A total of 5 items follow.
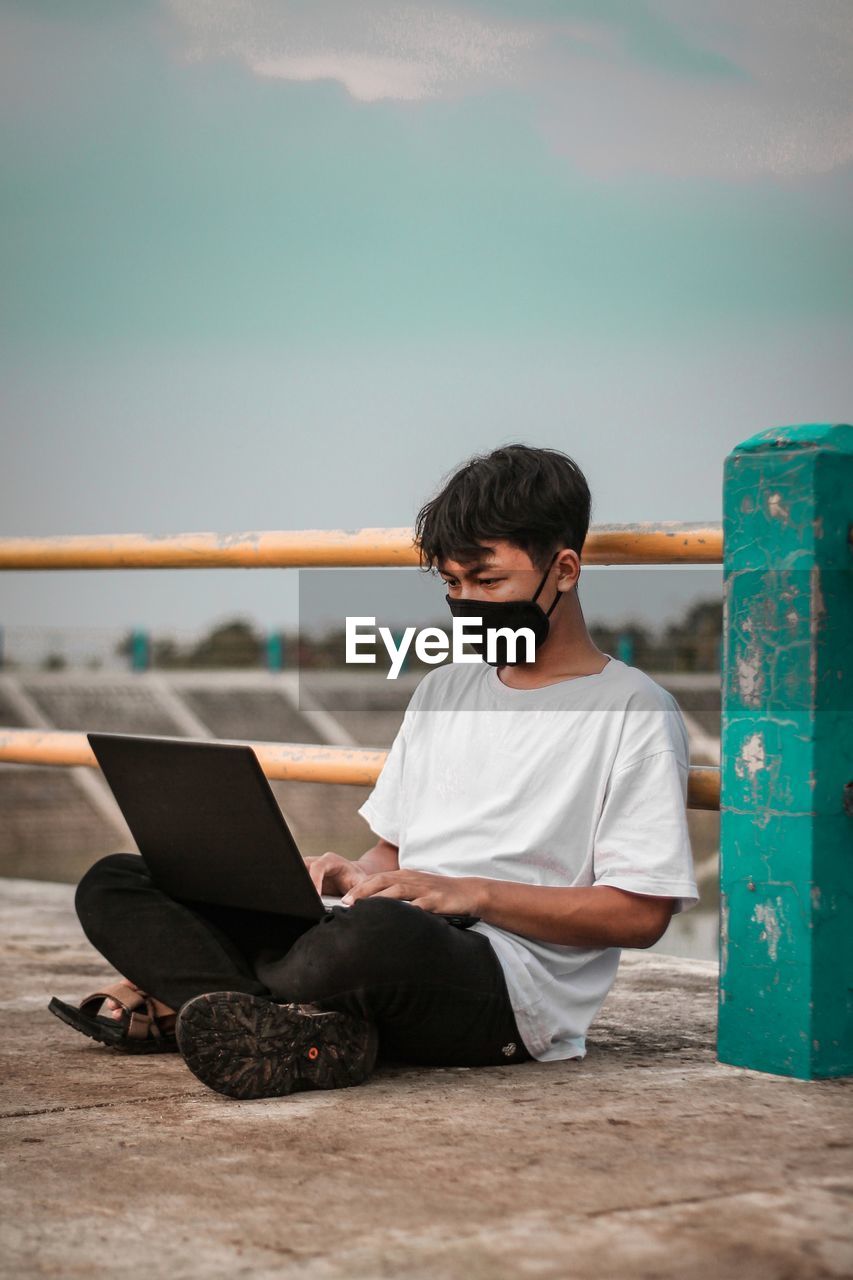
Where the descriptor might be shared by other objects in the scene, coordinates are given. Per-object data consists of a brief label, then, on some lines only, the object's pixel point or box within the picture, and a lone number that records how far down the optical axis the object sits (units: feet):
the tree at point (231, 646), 86.89
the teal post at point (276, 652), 77.10
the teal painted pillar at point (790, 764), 6.10
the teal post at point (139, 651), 71.92
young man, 6.10
